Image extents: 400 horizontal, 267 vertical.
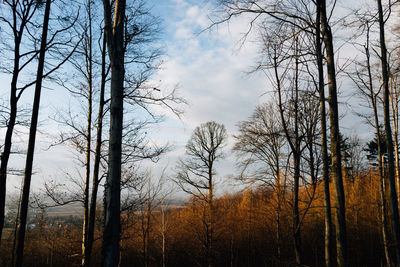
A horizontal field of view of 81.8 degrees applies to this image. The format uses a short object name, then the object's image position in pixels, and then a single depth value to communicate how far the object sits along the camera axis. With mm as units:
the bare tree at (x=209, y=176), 13921
